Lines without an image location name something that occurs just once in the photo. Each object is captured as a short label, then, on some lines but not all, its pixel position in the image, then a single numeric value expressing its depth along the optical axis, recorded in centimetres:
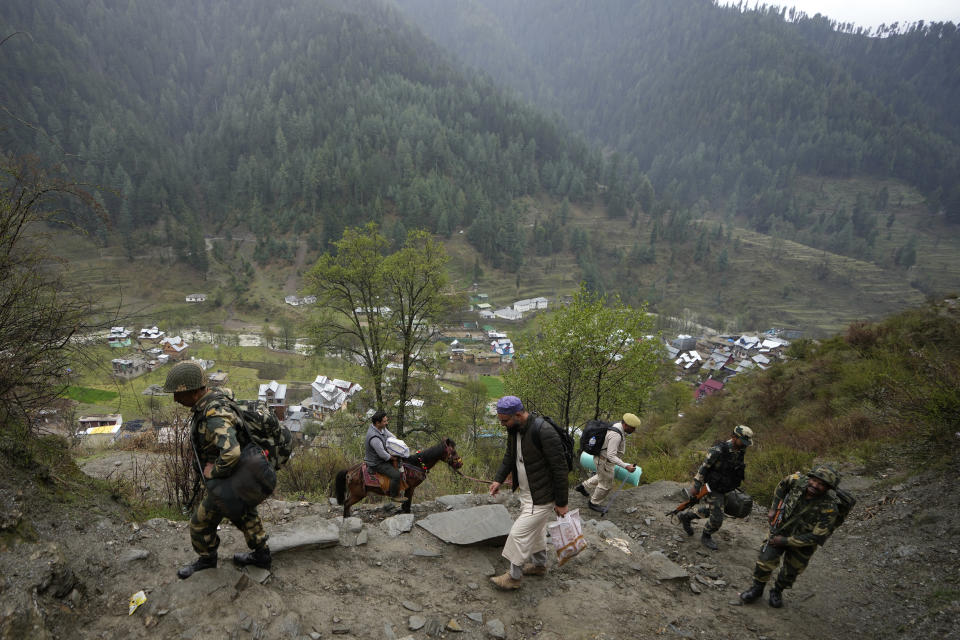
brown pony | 583
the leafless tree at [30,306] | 446
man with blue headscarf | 421
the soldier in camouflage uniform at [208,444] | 339
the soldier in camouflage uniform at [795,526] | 436
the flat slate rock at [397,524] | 537
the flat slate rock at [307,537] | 445
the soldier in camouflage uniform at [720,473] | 585
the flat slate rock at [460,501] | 652
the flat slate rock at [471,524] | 521
